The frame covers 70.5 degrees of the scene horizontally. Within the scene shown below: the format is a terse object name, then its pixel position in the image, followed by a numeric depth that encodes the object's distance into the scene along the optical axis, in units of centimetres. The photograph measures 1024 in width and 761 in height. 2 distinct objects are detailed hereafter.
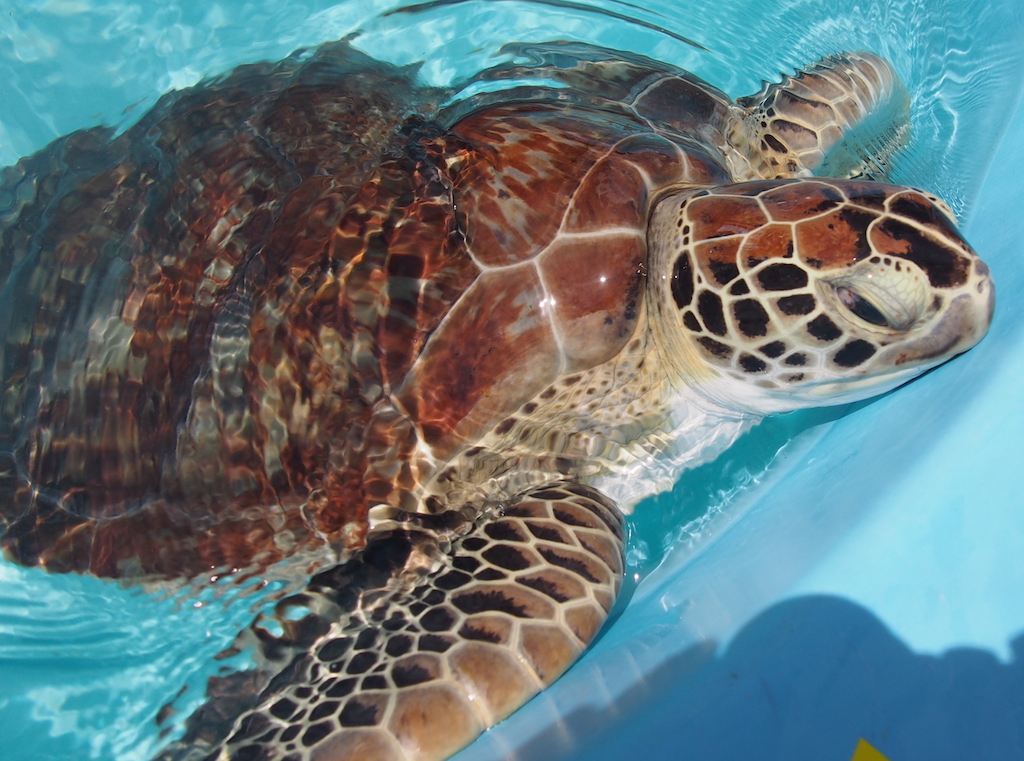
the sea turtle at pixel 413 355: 32
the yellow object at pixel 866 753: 28
